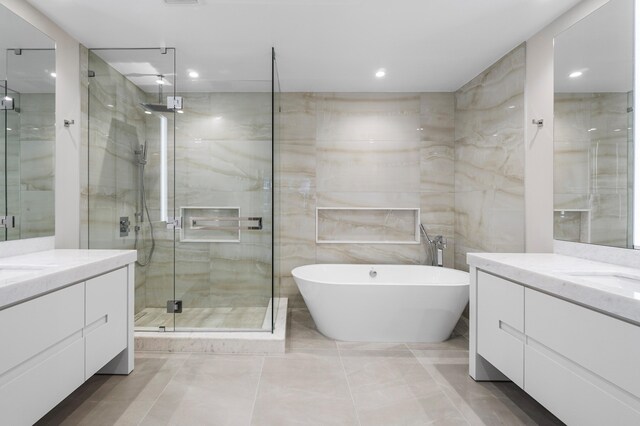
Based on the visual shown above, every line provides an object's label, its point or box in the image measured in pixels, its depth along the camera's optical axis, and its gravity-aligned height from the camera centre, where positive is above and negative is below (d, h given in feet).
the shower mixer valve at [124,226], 9.10 -0.46
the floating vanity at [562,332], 3.61 -1.70
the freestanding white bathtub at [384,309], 8.25 -2.57
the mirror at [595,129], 5.50 +1.59
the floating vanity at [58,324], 3.99 -1.75
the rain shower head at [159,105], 8.86 +2.91
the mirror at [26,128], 5.96 +1.62
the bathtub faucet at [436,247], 10.74 -1.22
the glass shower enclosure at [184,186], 8.75 +0.70
